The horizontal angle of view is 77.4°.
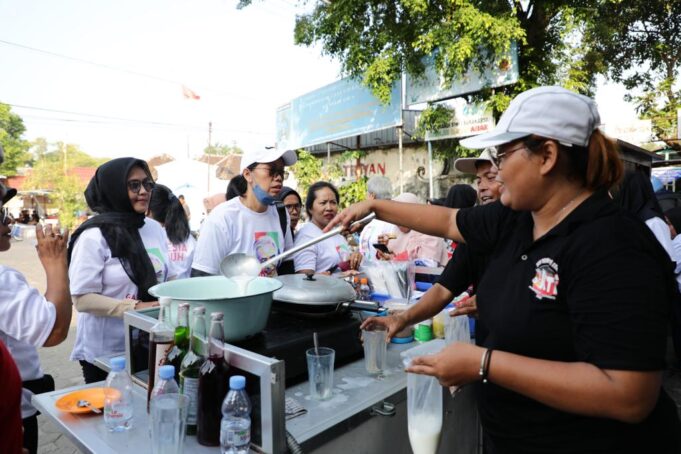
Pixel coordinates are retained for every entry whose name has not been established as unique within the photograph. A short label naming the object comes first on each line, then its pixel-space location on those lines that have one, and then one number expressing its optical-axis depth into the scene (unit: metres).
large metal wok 1.62
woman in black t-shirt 0.94
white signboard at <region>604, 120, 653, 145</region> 11.15
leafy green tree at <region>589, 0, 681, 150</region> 8.08
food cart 1.13
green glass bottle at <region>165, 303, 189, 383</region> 1.27
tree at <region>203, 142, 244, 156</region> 64.19
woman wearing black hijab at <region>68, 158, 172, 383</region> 2.09
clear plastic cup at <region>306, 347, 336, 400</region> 1.45
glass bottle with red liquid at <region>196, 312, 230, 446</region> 1.17
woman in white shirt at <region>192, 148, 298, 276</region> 2.55
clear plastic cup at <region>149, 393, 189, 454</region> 1.14
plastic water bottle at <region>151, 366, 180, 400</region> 1.18
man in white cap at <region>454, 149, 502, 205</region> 2.89
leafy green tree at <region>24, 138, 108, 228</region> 25.16
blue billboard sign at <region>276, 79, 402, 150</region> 10.74
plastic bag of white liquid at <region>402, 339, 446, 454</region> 1.53
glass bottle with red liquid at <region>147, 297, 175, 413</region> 1.30
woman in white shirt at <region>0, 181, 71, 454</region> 1.52
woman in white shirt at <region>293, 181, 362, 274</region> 3.26
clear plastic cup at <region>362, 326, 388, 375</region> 1.67
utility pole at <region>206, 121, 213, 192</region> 28.57
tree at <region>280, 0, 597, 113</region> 6.62
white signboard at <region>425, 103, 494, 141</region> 8.04
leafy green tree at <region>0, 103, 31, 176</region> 36.88
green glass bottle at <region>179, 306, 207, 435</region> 1.21
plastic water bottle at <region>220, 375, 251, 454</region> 1.12
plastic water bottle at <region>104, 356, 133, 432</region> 1.30
